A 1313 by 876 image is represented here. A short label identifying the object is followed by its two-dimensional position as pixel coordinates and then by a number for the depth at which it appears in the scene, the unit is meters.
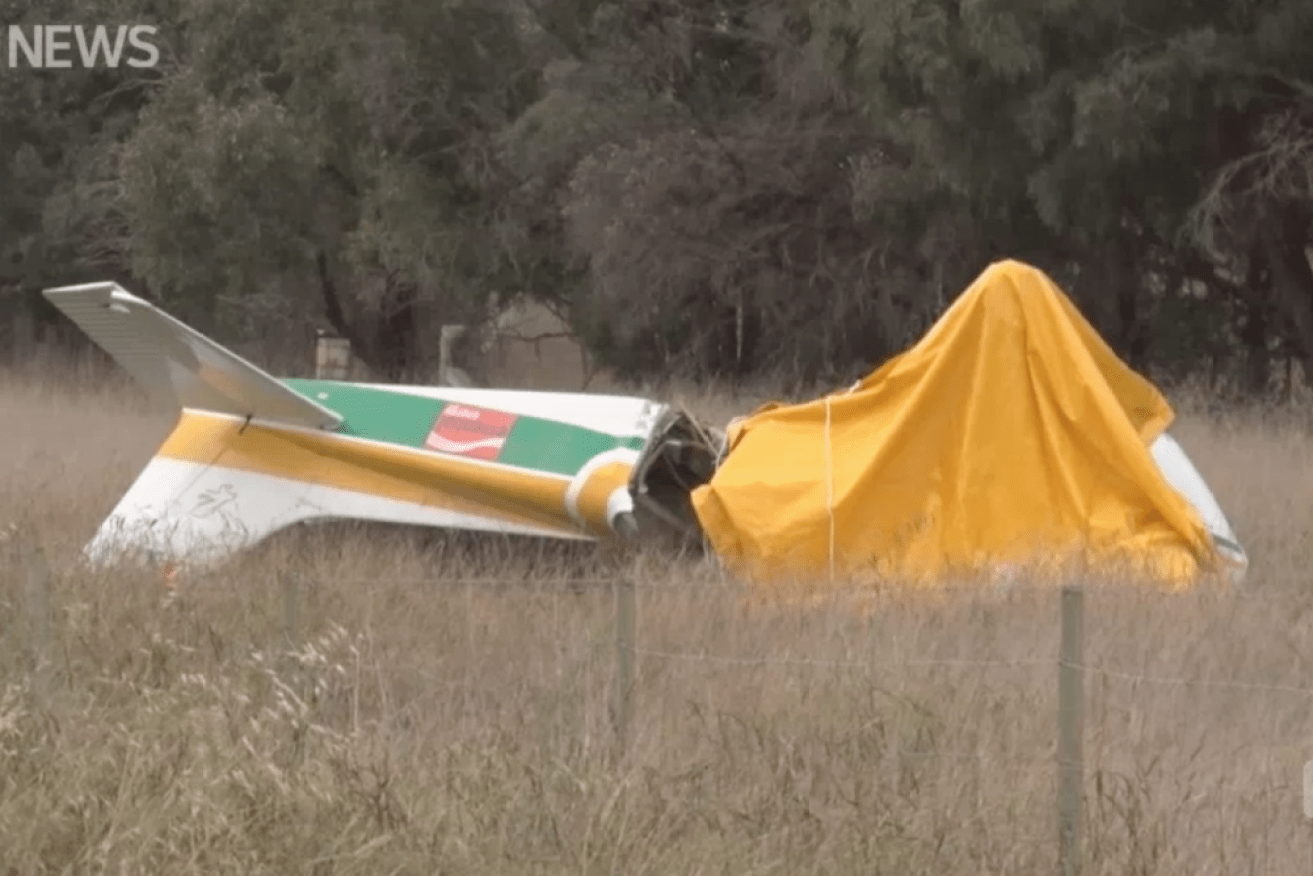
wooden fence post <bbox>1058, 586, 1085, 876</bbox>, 11.23
